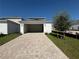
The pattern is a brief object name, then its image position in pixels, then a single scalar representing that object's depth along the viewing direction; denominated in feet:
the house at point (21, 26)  27.07
